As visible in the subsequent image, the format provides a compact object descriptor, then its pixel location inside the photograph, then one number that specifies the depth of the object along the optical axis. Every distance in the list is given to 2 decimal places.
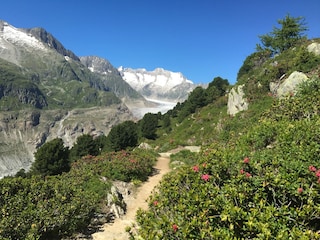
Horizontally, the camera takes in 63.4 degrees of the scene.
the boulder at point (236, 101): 32.38
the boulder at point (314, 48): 28.28
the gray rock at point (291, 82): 22.39
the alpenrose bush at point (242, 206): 5.09
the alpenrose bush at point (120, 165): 20.31
